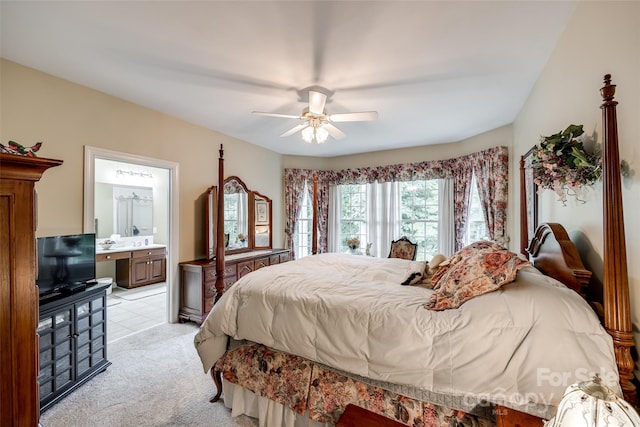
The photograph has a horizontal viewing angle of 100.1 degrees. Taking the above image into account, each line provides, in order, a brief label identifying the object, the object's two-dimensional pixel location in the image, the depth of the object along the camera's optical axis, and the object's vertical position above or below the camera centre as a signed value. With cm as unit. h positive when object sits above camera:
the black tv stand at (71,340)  204 -101
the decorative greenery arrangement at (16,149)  136 +38
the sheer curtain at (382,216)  517 +2
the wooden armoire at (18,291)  95 -26
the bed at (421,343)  112 -66
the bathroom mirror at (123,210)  518 +20
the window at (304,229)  579 -25
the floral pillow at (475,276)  146 -35
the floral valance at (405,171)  409 +86
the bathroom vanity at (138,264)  505 -90
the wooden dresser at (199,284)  351 -87
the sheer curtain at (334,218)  571 -1
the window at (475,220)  432 -7
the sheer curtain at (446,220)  461 -7
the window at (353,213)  552 +9
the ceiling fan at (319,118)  252 +100
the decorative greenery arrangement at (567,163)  145 +30
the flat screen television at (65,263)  217 -36
